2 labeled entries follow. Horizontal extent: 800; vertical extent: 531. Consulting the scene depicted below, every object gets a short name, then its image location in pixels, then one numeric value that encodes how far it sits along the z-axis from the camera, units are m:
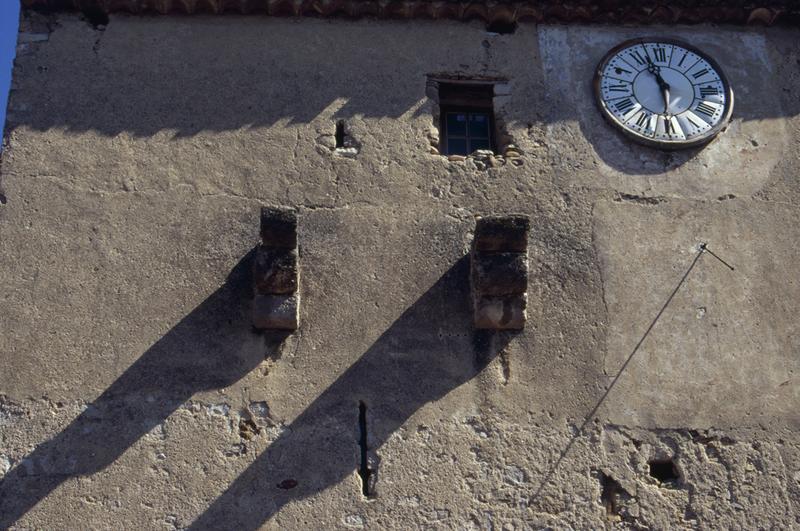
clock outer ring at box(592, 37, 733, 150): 7.66
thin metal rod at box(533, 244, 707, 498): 6.58
